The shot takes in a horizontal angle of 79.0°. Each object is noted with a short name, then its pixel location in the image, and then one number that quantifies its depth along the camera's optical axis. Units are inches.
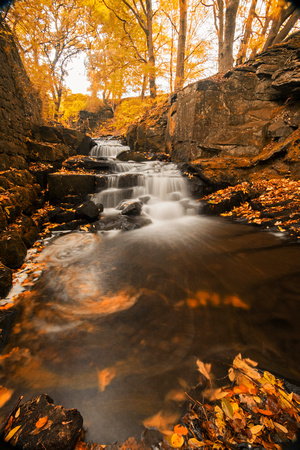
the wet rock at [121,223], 233.3
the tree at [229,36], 327.6
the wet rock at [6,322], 87.4
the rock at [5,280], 113.5
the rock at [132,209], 261.9
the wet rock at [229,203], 265.9
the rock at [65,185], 274.1
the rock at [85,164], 342.5
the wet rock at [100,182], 319.1
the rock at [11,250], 138.4
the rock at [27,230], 176.4
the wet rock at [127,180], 327.0
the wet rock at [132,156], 450.9
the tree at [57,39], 290.4
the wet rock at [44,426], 48.6
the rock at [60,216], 238.8
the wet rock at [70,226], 225.9
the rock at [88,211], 241.7
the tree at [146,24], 488.7
